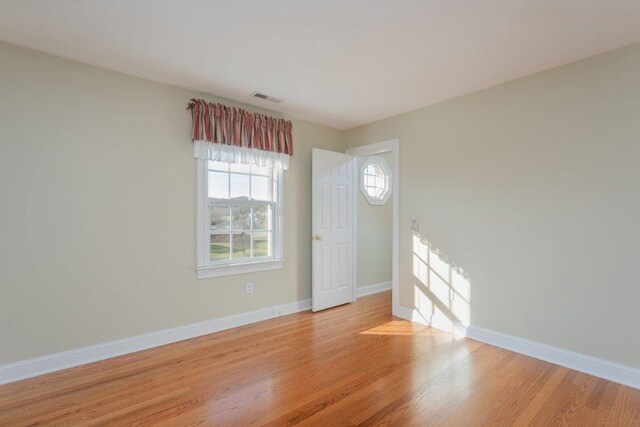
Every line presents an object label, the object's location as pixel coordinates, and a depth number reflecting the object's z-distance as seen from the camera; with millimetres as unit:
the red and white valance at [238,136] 3176
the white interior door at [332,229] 4043
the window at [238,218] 3273
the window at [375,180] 5034
